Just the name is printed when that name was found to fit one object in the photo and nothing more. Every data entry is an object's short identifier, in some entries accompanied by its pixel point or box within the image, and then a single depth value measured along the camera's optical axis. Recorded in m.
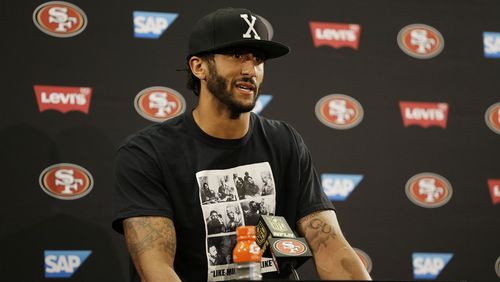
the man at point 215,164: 4.99
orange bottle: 4.49
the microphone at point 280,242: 4.54
